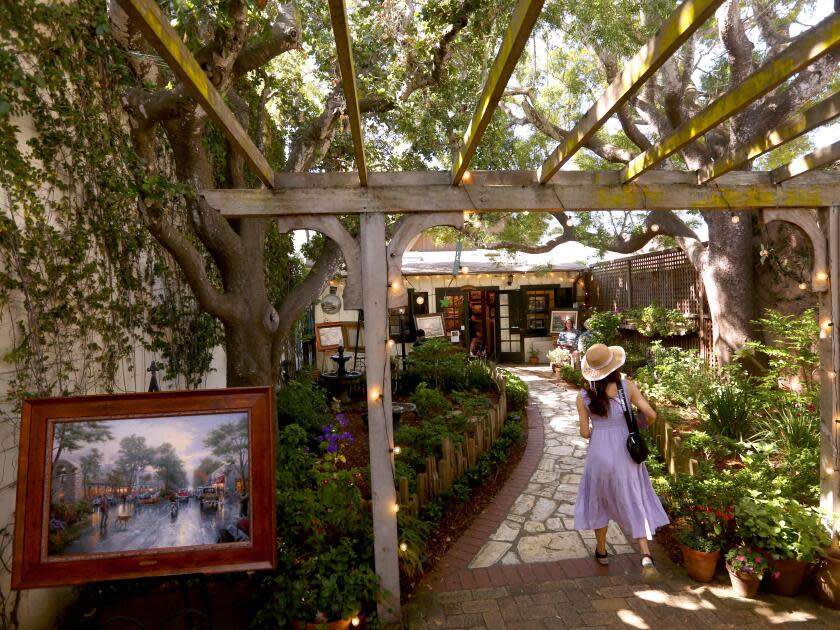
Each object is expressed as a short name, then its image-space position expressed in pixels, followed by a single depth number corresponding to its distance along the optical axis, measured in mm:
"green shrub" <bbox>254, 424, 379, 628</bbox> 2861
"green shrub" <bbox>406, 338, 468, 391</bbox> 8703
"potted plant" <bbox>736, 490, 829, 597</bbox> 3102
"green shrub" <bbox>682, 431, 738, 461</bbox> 5004
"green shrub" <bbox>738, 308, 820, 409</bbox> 5266
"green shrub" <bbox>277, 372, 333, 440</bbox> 5988
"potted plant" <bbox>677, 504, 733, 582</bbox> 3350
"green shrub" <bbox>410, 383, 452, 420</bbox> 7172
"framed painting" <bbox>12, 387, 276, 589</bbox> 2203
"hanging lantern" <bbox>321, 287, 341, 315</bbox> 8688
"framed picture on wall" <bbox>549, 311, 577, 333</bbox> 12930
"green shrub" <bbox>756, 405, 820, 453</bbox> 4723
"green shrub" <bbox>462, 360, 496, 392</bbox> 8884
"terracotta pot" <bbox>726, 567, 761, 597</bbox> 3164
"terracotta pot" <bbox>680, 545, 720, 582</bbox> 3336
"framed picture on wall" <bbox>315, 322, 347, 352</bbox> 9609
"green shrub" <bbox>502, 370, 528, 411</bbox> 8109
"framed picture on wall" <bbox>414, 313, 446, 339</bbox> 11430
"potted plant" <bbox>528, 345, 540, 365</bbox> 13352
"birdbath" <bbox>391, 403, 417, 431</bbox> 6522
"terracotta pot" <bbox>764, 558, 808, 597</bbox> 3129
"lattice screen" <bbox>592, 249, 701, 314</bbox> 8789
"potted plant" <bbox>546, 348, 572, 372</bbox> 11242
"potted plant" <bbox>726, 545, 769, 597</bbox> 3139
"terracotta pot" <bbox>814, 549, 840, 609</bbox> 3070
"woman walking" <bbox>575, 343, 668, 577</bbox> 3408
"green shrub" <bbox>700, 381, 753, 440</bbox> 5465
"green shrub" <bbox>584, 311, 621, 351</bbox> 10242
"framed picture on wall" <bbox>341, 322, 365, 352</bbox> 12250
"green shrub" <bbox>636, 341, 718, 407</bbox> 6723
